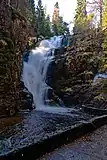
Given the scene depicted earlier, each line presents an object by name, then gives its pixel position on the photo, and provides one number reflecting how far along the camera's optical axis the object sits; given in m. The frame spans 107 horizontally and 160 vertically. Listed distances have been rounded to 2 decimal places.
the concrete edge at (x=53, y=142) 3.77
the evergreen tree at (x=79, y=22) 23.08
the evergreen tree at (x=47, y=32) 45.27
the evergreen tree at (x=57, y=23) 54.08
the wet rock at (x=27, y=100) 14.00
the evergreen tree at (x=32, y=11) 42.41
